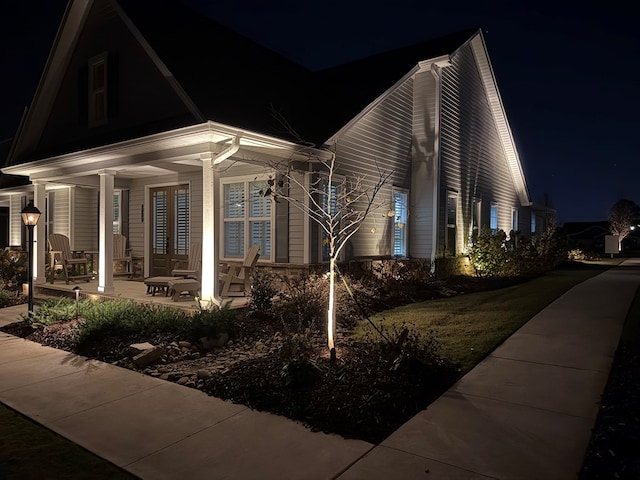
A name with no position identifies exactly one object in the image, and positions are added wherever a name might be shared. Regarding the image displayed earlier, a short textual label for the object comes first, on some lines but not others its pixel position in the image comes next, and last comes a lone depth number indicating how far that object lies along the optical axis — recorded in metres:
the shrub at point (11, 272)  13.23
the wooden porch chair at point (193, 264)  10.20
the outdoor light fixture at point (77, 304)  8.29
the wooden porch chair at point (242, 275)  9.15
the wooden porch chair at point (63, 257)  12.22
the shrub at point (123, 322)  6.94
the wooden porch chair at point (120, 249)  13.07
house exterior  8.62
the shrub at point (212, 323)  6.66
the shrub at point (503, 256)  15.06
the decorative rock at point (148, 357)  6.00
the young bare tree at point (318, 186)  9.44
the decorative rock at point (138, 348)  6.27
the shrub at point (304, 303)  7.55
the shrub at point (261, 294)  8.20
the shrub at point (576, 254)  27.60
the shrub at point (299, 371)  4.77
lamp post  8.88
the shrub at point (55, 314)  8.07
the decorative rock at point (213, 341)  6.55
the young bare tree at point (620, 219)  44.72
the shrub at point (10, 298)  11.19
